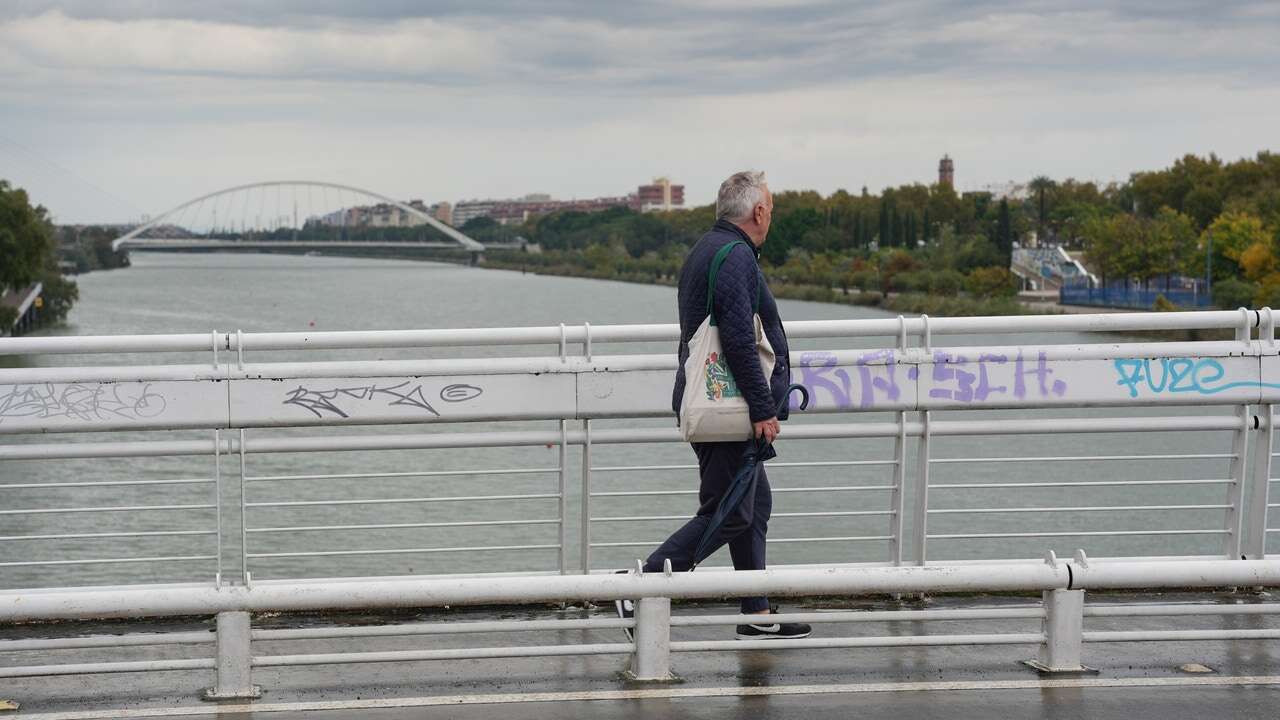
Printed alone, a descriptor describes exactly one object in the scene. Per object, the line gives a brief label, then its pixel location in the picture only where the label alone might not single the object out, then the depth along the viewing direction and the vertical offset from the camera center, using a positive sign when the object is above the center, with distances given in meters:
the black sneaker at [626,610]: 6.04 -1.48
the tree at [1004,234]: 144.12 +0.48
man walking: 5.84 -0.44
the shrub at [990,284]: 119.31 -3.48
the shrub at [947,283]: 125.44 -3.58
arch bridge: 145.25 -0.26
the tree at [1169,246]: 116.56 -0.39
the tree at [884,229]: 168.77 +0.96
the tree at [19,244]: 81.19 -0.81
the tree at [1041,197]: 181.88 +5.23
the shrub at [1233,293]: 99.50 -3.28
